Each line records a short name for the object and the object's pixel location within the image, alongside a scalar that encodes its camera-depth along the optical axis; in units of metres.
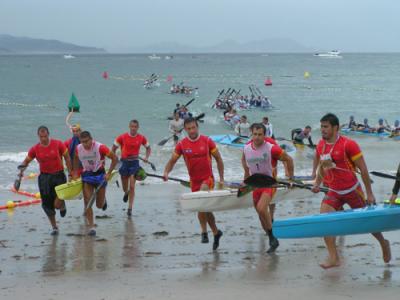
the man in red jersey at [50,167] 14.82
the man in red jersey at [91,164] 14.84
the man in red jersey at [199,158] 13.29
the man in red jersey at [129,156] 17.96
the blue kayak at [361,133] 39.26
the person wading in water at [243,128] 38.17
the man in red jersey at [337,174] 11.00
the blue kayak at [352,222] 10.87
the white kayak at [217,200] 12.96
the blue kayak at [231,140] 33.34
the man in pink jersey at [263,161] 12.75
